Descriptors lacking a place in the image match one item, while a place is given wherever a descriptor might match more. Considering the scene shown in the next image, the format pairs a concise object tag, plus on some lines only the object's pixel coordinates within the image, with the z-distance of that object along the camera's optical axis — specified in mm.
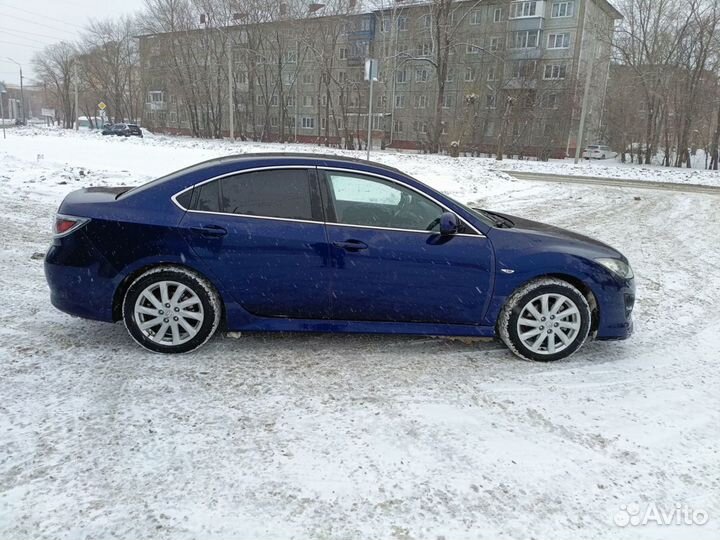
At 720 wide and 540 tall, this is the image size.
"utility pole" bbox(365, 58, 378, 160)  13148
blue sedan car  3887
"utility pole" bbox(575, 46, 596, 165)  27573
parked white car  45138
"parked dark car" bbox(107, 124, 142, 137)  44256
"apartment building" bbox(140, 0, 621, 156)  37906
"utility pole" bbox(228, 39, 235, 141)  36319
